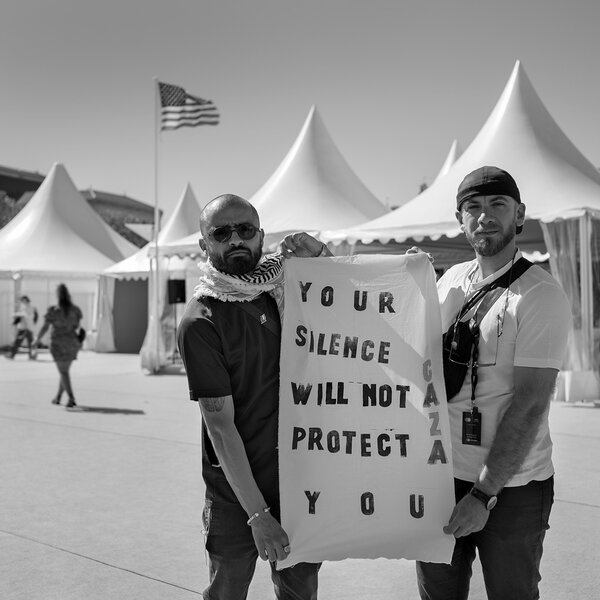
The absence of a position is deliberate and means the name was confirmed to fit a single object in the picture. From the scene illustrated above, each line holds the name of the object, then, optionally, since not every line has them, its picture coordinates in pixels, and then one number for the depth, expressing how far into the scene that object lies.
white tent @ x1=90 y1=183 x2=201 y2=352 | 24.77
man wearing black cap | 2.15
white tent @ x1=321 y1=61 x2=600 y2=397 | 10.77
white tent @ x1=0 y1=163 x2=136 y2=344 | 25.50
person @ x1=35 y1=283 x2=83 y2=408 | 10.47
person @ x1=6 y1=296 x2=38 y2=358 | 21.20
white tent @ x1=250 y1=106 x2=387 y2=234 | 17.09
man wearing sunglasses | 2.23
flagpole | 16.22
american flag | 17.06
